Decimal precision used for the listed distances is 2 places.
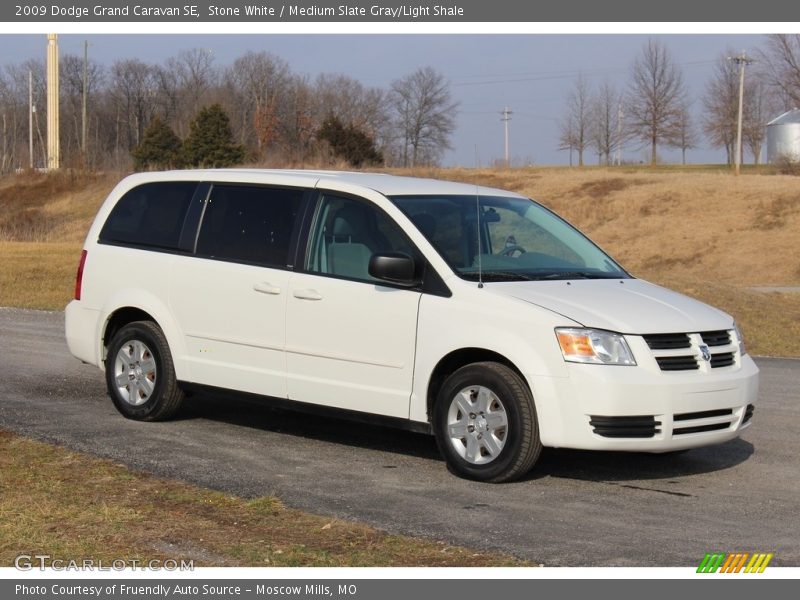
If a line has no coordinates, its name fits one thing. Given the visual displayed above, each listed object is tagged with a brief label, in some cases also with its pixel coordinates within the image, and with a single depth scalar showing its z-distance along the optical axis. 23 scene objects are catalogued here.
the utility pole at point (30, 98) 93.56
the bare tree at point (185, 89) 96.61
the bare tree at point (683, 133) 84.62
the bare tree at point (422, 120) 98.56
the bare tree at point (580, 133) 98.94
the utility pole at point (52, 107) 74.88
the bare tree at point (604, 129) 97.70
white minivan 7.43
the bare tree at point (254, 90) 90.00
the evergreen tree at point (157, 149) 70.88
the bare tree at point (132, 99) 104.00
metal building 84.29
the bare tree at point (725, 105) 83.62
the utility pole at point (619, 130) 91.62
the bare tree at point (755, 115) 89.25
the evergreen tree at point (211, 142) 65.38
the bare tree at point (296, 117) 89.31
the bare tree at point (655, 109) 82.69
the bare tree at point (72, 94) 105.44
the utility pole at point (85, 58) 81.44
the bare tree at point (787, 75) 78.12
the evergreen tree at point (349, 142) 66.56
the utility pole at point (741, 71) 66.38
